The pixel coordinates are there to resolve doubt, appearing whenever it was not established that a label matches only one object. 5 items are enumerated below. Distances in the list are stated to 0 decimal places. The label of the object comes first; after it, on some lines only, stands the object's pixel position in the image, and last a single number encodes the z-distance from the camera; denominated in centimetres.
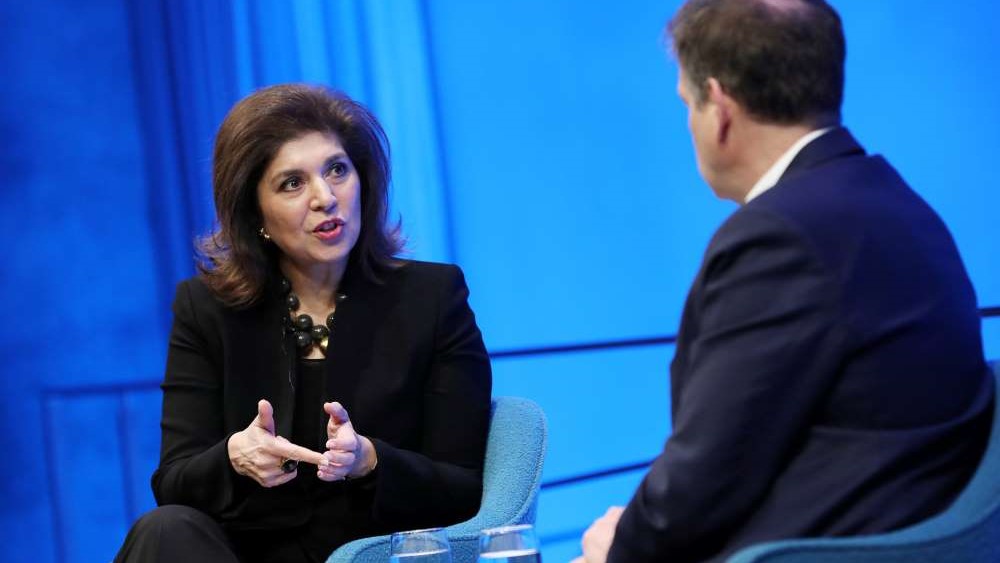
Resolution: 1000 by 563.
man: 609
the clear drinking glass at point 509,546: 621
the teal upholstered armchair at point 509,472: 663
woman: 673
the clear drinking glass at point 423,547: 629
